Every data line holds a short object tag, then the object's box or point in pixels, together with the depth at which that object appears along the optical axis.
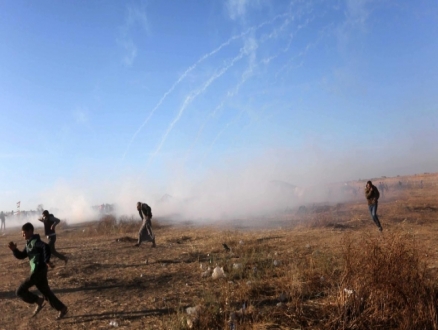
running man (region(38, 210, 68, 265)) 9.63
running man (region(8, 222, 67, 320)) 5.61
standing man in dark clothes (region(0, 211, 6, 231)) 30.75
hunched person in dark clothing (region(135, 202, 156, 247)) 12.25
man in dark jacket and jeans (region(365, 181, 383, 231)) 12.45
